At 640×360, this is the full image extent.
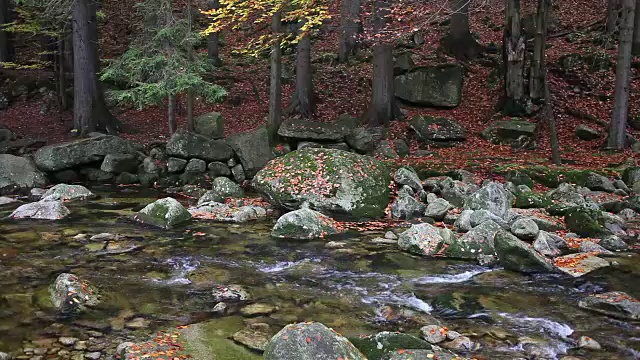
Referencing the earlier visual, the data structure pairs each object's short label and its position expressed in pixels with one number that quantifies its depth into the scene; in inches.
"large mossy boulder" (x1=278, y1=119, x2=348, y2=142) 621.6
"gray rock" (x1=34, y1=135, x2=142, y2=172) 582.2
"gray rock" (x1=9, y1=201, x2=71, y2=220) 431.2
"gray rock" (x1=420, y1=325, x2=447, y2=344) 222.5
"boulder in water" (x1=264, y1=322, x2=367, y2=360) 187.0
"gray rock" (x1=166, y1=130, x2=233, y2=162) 604.7
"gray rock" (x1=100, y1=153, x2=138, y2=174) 600.7
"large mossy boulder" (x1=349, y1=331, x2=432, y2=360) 201.5
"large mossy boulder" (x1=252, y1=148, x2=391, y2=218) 456.4
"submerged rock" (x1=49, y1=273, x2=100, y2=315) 251.3
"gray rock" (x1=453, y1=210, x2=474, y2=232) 399.9
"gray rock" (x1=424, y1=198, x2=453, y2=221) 445.1
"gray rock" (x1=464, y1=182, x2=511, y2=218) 430.6
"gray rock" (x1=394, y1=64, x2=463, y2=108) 775.1
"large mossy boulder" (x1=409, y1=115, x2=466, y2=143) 677.3
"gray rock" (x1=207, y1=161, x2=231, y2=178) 602.5
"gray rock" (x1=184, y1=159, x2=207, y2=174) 601.0
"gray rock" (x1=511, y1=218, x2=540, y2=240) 373.4
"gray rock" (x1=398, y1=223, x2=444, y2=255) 352.5
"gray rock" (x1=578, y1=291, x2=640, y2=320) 250.1
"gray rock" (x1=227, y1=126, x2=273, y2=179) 603.2
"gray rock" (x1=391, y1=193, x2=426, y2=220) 457.4
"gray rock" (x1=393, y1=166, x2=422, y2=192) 504.5
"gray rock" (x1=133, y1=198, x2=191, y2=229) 418.3
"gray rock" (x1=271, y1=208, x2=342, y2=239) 392.2
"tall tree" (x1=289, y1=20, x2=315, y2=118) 739.4
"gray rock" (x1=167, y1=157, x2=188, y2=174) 605.6
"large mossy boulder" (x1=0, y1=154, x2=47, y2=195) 549.0
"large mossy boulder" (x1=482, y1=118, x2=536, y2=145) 666.8
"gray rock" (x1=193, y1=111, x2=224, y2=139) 681.0
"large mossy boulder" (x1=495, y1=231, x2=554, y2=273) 315.3
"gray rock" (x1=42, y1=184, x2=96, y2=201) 508.1
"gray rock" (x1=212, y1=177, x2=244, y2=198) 531.4
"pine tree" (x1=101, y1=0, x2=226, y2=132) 602.2
